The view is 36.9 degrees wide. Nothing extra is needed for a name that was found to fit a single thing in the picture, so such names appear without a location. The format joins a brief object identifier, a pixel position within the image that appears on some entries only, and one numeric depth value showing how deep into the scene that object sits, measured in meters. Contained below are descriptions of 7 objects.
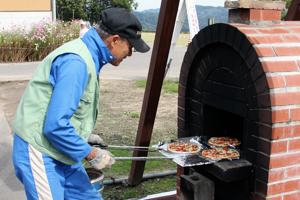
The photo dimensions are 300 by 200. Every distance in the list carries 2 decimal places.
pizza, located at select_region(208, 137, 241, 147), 3.39
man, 2.56
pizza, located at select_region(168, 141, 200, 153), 3.30
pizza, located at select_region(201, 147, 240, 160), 3.14
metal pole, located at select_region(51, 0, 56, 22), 22.23
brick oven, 2.91
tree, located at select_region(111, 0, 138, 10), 30.25
